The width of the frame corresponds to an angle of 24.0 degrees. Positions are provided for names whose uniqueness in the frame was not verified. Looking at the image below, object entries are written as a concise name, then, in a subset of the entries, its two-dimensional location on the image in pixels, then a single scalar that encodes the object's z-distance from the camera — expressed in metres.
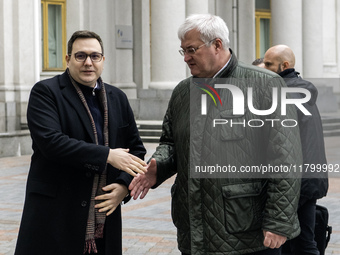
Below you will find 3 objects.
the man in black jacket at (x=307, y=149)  5.45
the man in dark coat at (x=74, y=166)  4.07
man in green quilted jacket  3.83
